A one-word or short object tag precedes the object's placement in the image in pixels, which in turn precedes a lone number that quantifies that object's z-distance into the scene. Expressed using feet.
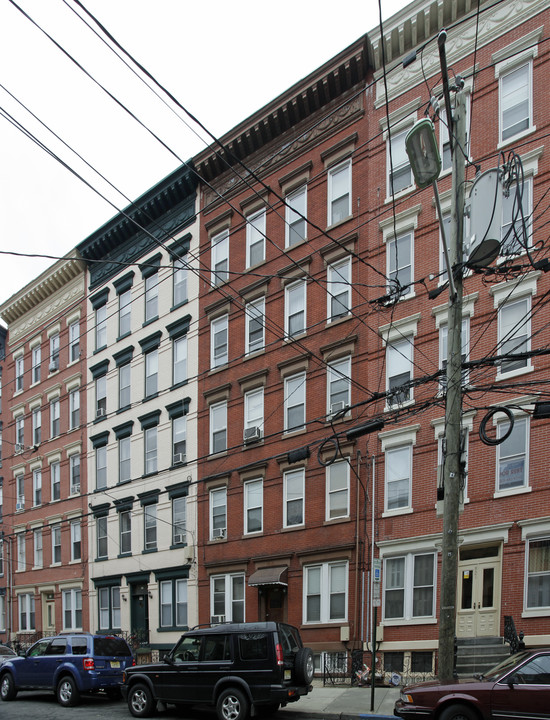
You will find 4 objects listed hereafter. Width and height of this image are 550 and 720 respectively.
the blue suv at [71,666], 58.13
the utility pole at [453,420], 39.63
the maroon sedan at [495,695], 35.99
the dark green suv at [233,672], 45.88
